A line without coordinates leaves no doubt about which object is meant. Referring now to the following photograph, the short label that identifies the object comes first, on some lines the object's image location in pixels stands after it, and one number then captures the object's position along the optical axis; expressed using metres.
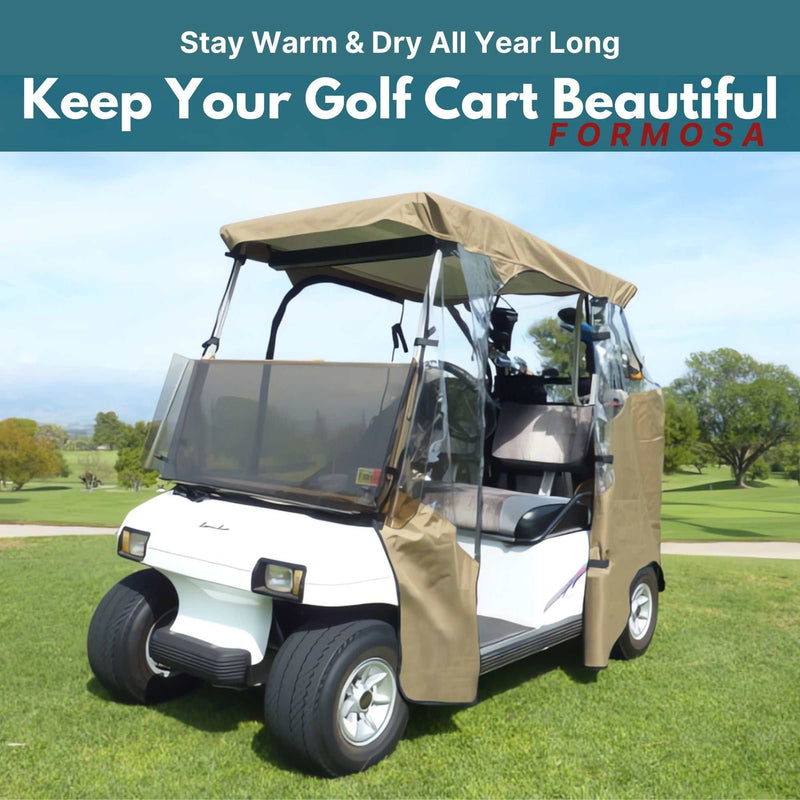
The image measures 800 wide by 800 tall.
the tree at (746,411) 36.38
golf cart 3.29
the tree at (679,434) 31.31
